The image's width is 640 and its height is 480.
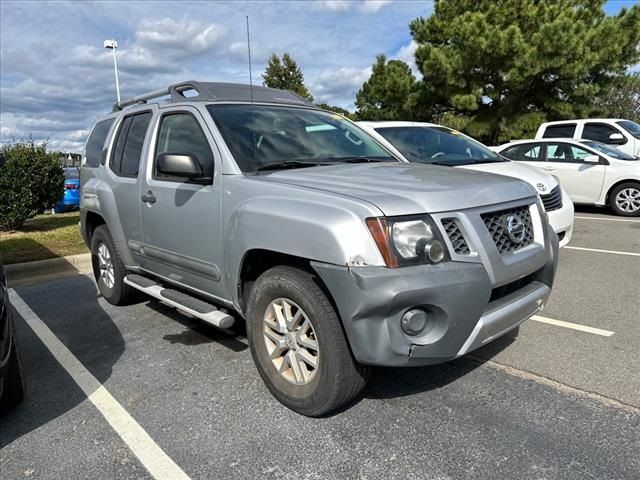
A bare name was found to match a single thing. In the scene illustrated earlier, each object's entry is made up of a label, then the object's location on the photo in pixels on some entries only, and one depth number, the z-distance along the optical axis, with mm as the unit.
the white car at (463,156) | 5496
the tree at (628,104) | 35562
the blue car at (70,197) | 14719
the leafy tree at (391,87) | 21922
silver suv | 2432
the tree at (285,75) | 32412
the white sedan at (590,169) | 9586
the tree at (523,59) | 17084
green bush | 8742
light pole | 22359
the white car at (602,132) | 11820
